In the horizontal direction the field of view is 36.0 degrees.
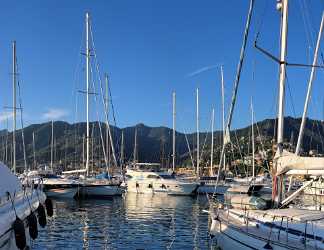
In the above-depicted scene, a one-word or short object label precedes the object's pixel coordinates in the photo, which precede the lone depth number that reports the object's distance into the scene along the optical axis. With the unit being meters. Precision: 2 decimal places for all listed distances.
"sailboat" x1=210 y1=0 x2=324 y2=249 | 15.01
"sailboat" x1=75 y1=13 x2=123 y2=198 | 51.88
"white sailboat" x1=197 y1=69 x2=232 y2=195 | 61.56
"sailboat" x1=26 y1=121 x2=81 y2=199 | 51.09
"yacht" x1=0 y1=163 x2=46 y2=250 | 12.84
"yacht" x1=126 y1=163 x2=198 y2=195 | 58.34
